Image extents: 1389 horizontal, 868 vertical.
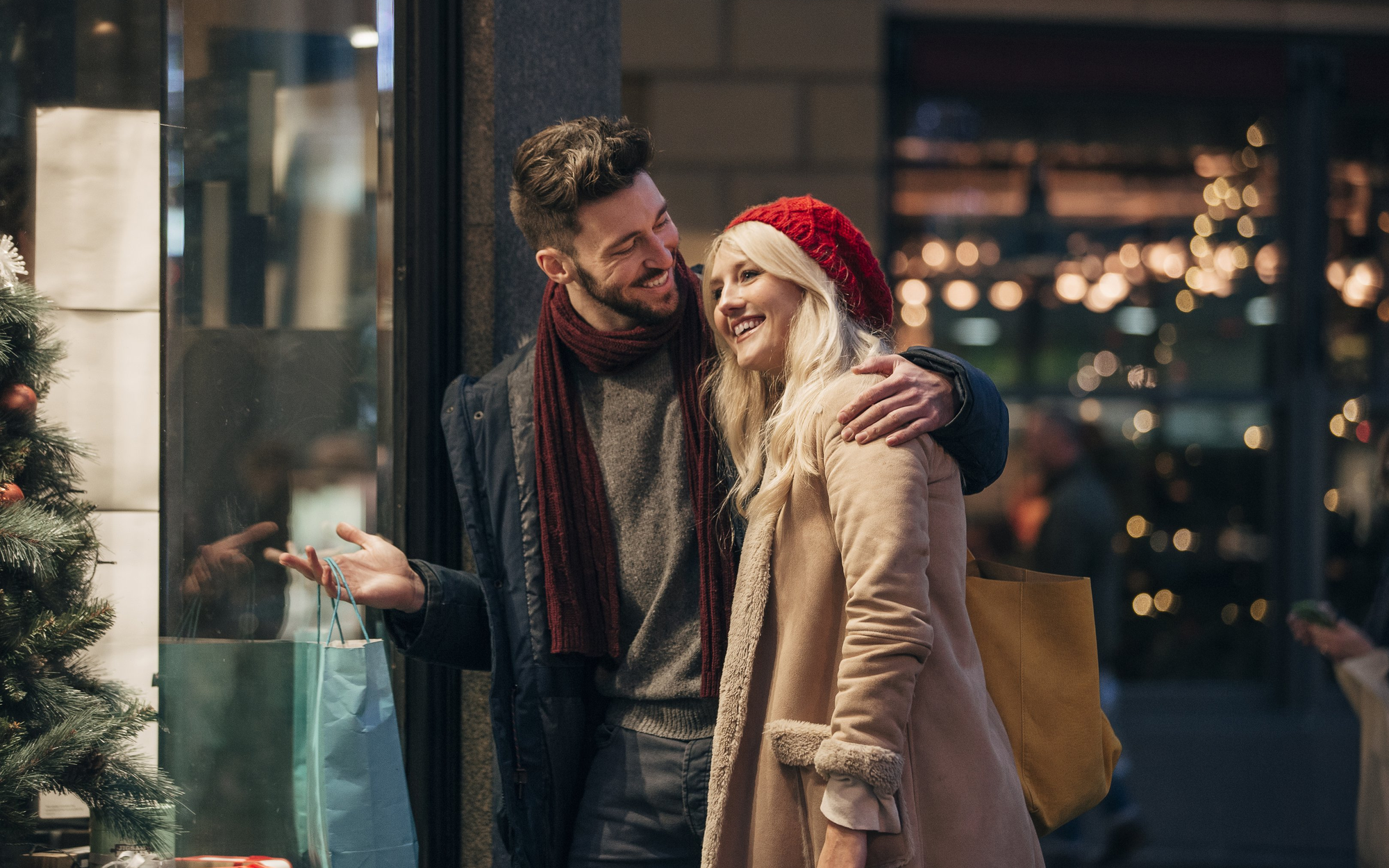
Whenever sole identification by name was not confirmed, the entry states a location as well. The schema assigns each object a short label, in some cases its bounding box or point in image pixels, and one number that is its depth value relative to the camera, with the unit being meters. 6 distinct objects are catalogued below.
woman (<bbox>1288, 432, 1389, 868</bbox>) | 6.91
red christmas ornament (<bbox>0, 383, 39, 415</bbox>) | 4.88
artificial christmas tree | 4.79
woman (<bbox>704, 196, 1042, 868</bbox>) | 3.85
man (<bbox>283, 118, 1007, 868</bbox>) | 4.75
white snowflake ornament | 5.03
